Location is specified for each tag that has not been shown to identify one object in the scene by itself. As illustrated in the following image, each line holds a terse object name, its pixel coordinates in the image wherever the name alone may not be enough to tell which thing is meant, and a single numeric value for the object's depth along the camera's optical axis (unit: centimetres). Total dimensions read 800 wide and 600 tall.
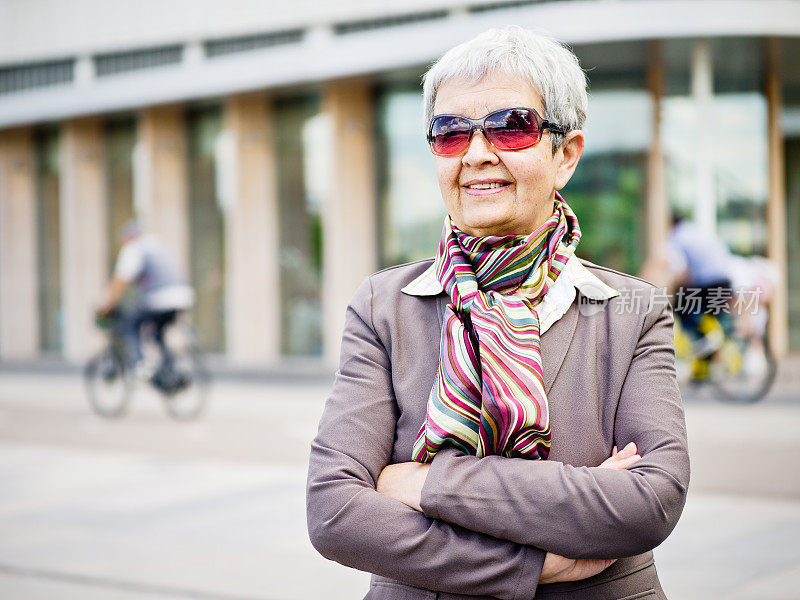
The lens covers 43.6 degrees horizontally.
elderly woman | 180
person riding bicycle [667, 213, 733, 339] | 984
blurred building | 1586
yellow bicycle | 1027
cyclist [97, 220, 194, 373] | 1052
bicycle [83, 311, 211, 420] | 1054
